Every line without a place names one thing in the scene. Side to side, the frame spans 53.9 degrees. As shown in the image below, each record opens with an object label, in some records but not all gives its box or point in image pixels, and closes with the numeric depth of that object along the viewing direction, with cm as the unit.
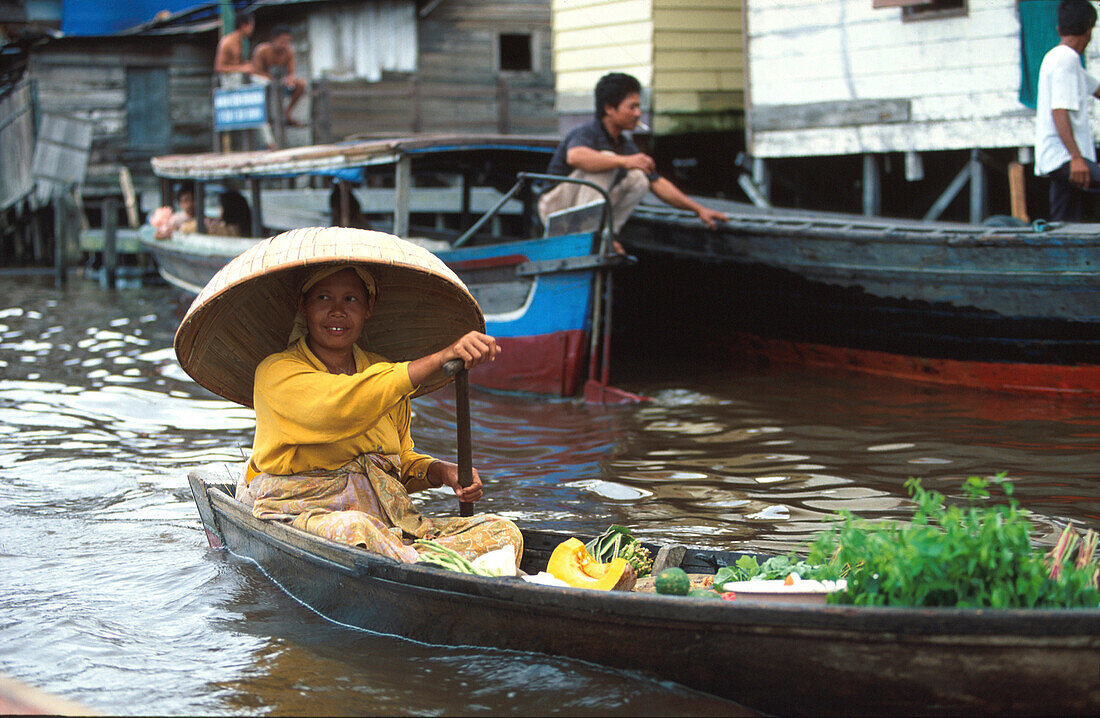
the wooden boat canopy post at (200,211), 1168
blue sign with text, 1284
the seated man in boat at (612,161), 765
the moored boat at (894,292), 701
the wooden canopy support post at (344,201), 857
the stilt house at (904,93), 910
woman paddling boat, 353
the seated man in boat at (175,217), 1254
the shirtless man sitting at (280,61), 1508
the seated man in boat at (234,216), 1140
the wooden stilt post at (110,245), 1583
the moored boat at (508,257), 768
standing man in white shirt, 707
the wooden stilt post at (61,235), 1668
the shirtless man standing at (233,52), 1526
